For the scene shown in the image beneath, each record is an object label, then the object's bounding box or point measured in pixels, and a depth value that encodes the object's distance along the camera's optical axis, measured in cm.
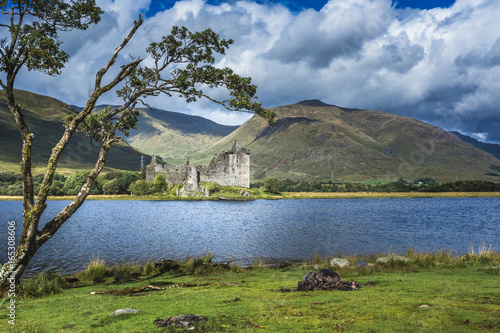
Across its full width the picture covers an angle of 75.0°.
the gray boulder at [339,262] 1749
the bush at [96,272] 1527
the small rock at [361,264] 1727
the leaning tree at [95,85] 1186
